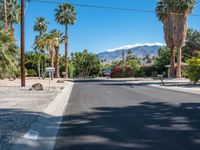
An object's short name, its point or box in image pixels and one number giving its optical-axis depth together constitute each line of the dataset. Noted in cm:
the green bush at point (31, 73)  4600
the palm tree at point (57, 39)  4180
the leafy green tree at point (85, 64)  5216
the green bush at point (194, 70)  2211
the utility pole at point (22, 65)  2021
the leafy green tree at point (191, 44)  4880
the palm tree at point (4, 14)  2877
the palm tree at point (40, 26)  5274
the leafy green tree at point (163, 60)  4431
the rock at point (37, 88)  1722
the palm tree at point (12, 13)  3618
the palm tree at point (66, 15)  4137
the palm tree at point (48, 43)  4180
